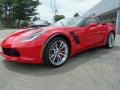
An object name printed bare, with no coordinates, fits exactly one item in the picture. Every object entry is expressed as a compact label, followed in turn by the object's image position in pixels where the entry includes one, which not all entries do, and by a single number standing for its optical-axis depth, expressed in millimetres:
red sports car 1797
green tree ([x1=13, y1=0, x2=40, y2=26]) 19104
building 7294
